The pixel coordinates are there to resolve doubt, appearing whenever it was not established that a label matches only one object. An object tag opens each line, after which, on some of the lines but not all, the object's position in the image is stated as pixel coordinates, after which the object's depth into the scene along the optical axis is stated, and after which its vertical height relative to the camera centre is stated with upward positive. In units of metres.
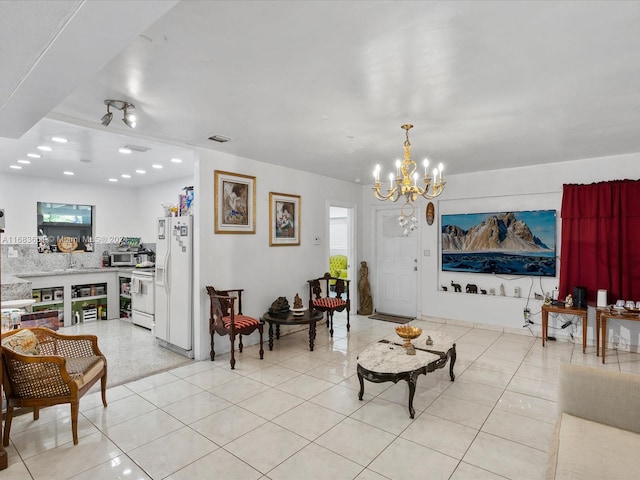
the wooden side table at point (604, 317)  3.99 -0.90
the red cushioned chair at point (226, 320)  3.86 -0.95
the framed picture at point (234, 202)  4.34 +0.47
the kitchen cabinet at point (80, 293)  5.46 -0.91
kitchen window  6.07 +0.21
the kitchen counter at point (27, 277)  3.56 -0.54
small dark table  4.38 -1.03
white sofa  1.62 -1.05
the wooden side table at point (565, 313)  4.42 -0.96
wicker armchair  2.38 -0.99
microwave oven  6.50 -0.39
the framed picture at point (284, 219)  5.04 +0.29
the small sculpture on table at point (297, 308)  4.63 -0.93
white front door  6.33 -0.53
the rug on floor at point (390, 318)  6.15 -1.43
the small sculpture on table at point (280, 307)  4.66 -0.91
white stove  5.33 -0.94
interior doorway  9.24 +0.19
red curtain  4.37 +0.00
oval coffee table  2.81 -1.05
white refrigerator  4.25 -0.58
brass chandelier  3.14 +0.53
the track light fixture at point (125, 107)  2.73 +1.05
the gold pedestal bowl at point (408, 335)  3.17 -0.93
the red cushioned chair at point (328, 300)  5.16 -0.94
